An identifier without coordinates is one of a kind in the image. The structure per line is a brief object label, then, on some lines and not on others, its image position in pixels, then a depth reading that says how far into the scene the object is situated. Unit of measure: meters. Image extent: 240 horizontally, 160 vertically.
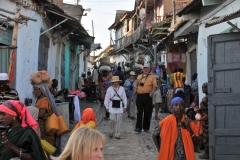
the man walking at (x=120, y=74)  17.23
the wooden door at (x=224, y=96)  6.92
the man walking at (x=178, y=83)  12.66
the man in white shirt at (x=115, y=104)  10.16
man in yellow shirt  10.60
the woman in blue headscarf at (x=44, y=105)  6.21
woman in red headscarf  3.94
